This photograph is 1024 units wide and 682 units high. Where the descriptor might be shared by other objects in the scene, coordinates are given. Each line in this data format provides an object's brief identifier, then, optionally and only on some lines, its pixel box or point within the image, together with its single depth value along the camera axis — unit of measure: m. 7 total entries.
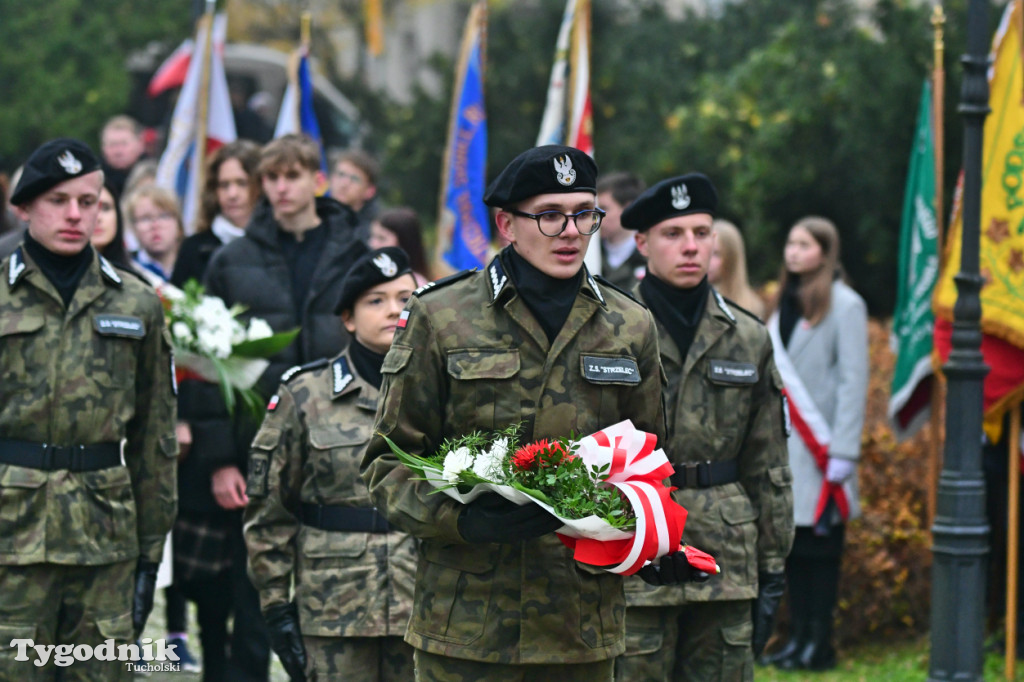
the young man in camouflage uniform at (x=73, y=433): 10.69
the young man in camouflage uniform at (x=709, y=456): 10.88
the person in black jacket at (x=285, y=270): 14.25
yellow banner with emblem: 15.91
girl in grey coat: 16.37
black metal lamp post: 14.41
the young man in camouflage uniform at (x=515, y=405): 8.19
